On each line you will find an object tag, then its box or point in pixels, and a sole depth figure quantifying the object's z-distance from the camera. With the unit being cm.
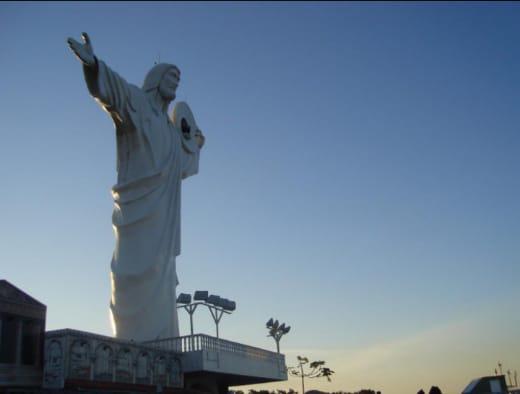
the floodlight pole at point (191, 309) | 3882
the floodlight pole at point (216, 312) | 3812
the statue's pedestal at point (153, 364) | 2081
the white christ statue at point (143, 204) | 3006
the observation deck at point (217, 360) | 2711
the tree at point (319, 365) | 7144
